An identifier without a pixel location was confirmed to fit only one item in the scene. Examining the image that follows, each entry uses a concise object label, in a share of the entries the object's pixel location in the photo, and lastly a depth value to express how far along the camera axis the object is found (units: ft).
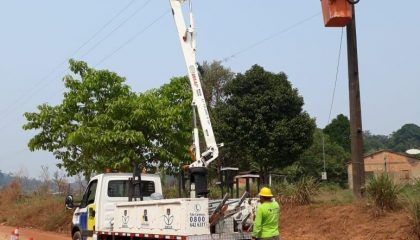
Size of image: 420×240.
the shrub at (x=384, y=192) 44.80
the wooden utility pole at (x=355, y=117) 50.14
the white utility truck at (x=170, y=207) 31.53
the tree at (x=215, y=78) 130.21
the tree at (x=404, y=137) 365.53
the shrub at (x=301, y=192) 55.42
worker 30.73
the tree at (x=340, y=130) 215.51
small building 199.00
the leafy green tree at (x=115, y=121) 61.98
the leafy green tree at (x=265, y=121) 96.53
